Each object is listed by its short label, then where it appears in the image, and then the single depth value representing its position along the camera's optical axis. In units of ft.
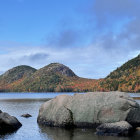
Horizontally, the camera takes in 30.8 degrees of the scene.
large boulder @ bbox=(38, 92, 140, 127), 94.99
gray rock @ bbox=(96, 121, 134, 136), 85.40
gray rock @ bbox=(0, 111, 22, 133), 100.02
